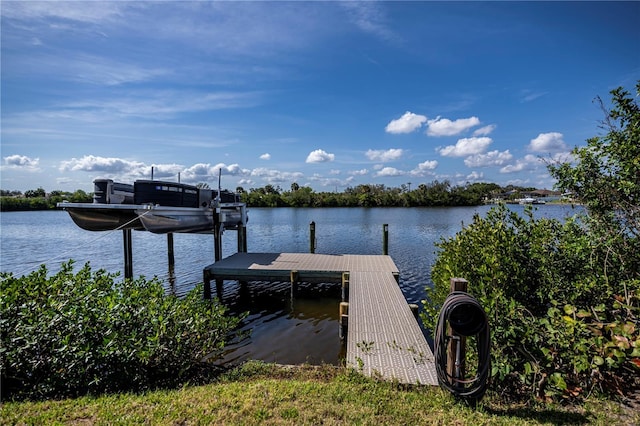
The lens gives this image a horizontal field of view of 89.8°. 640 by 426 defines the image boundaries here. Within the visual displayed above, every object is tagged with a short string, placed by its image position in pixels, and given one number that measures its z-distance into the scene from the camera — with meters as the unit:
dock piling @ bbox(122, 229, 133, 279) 12.53
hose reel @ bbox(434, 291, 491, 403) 3.36
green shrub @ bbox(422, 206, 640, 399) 3.37
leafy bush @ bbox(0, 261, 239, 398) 3.98
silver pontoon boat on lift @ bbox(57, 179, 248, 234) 9.96
